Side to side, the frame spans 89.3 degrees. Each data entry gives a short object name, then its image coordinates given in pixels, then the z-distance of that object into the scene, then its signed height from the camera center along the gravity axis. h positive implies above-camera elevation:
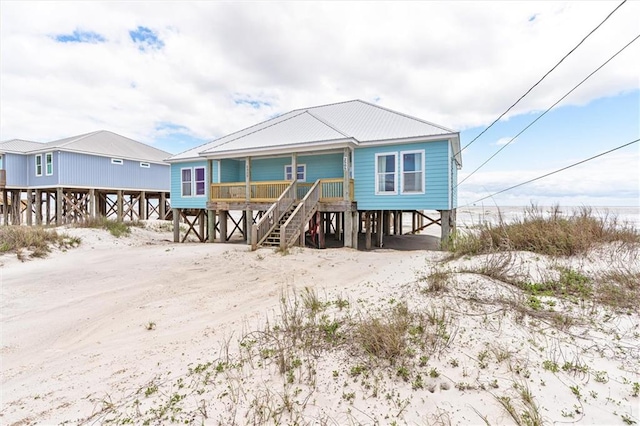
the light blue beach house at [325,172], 13.01 +1.62
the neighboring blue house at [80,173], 22.62 +2.50
